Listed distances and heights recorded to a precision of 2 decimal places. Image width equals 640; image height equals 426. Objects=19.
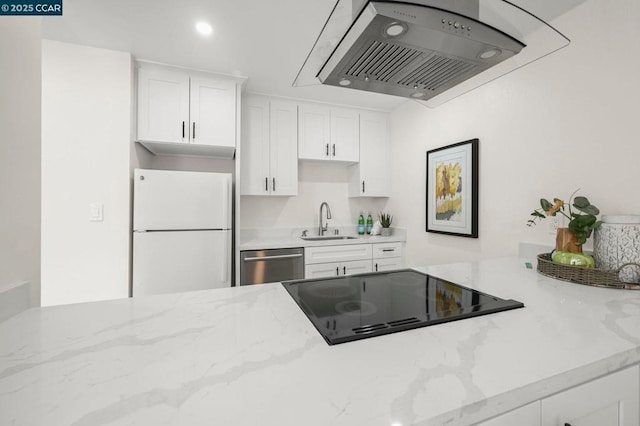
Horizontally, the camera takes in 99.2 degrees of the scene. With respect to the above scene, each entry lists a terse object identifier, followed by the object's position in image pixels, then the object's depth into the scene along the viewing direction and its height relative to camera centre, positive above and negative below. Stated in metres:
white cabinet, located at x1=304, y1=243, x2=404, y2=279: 2.62 -0.46
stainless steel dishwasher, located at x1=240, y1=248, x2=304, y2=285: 2.43 -0.48
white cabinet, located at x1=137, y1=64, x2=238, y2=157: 2.21 +0.87
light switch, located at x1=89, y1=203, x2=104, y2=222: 2.03 +0.00
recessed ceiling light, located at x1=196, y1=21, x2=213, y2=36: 1.77 +1.23
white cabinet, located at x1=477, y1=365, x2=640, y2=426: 0.52 -0.40
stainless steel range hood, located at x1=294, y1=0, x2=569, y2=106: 0.79 +0.55
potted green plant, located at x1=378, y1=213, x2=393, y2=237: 3.15 -0.14
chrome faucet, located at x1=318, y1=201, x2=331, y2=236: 3.18 -0.15
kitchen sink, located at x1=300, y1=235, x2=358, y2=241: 3.08 -0.28
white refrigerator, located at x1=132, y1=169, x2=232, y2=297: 2.04 -0.14
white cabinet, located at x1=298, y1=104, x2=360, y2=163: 2.95 +0.90
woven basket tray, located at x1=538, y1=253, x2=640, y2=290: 1.11 -0.26
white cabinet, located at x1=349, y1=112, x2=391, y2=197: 3.20 +0.65
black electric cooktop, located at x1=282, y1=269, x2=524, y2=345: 0.73 -0.30
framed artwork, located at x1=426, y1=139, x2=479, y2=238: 2.17 +0.21
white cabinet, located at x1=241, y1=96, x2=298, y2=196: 2.75 +0.68
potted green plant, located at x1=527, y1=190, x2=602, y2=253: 1.27 -0.05
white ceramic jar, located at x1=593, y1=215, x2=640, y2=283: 1.12 -0.13
